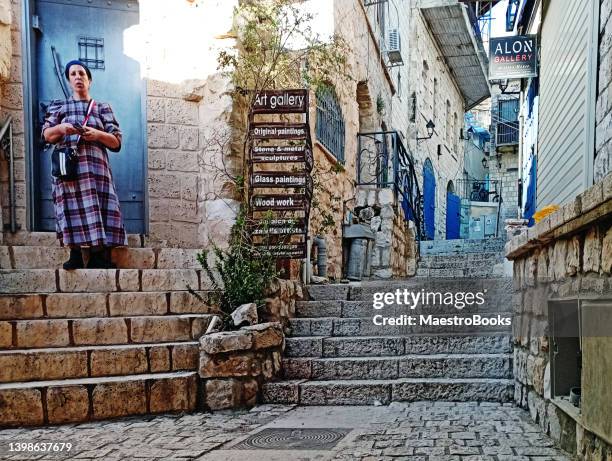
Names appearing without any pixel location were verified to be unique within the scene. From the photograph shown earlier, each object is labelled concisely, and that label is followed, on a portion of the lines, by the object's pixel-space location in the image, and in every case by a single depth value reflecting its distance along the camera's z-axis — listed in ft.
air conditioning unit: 41.88
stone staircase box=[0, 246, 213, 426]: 12.42
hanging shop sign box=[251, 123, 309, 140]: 18.43
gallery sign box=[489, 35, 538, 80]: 28.18
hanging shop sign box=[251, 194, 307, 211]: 18.34
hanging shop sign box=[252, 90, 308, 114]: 18.66
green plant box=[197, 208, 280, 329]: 15.30
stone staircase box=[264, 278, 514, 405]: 14.24
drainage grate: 10.63
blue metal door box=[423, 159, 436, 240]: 52.13
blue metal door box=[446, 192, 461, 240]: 66.18
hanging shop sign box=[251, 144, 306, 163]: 18.29
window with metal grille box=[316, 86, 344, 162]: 26.32
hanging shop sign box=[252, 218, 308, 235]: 17.95
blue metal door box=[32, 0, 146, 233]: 19.45
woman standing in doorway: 15.83
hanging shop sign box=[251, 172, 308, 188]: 18.24
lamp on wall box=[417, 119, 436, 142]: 52.37
